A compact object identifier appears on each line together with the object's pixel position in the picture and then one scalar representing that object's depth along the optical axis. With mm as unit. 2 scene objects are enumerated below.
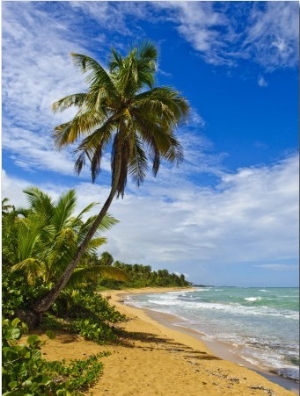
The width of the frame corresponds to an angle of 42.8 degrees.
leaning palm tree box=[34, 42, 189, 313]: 10164
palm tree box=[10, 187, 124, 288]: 10367
